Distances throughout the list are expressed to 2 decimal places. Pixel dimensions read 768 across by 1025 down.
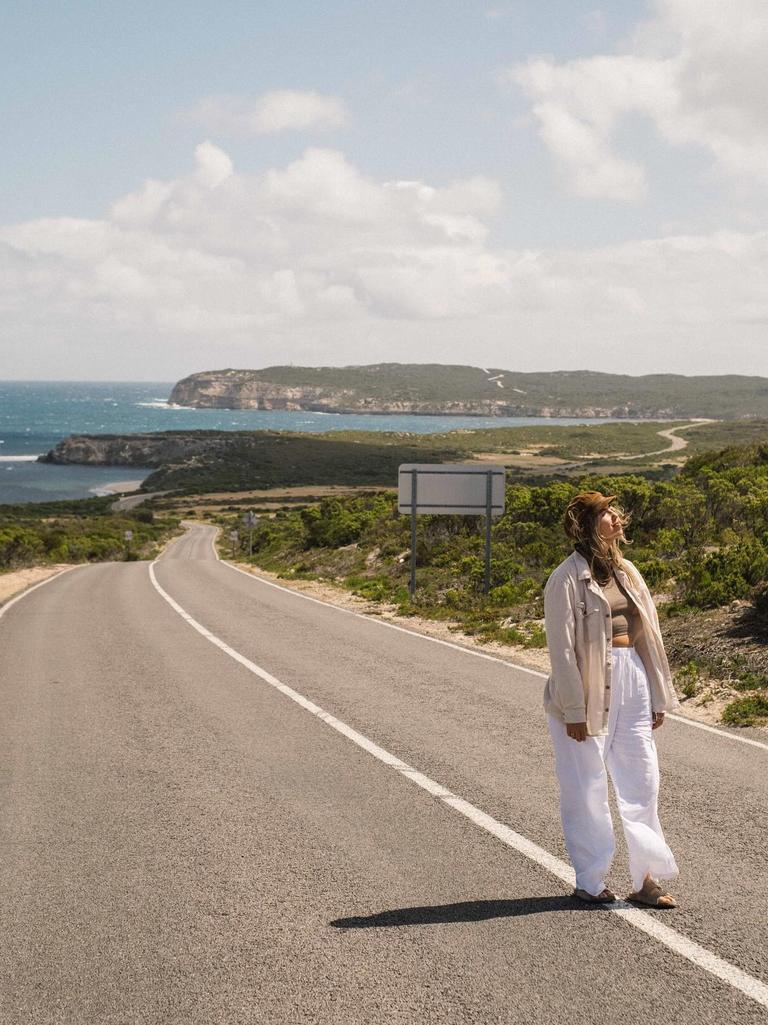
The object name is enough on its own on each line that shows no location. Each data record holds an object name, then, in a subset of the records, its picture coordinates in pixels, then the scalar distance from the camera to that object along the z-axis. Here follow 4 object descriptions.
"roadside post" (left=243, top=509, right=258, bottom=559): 49.66
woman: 4.89
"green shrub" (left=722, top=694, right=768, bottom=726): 9.84
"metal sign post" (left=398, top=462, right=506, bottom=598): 21.53
